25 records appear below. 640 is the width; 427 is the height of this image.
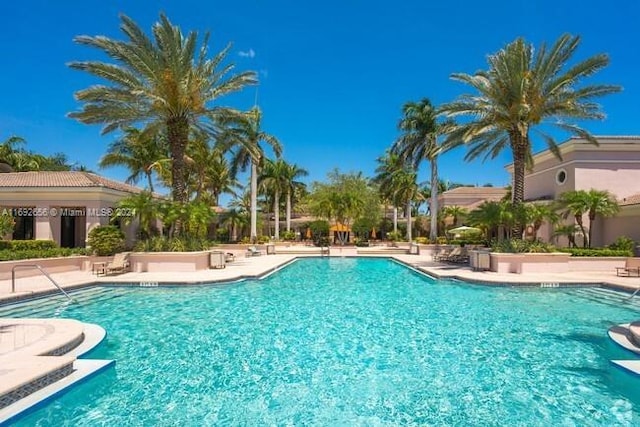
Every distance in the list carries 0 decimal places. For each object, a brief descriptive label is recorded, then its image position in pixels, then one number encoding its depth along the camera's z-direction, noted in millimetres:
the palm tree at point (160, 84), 16641
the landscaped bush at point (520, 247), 17797
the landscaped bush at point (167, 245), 17844
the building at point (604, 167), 23656
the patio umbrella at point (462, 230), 27828
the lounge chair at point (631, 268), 16252
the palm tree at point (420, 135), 32156
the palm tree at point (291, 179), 45469
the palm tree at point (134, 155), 30375
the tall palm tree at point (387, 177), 42144
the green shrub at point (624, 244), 19778
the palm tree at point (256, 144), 33375
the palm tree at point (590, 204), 19922
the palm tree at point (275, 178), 43469
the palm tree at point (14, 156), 33031
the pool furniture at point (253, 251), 30019
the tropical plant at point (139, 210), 17891
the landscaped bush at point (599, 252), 19047
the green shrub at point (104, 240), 18656
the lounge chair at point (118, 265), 16188
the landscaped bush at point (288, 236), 45281
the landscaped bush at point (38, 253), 15203
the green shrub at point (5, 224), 16375
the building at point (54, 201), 21250
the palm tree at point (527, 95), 17328
